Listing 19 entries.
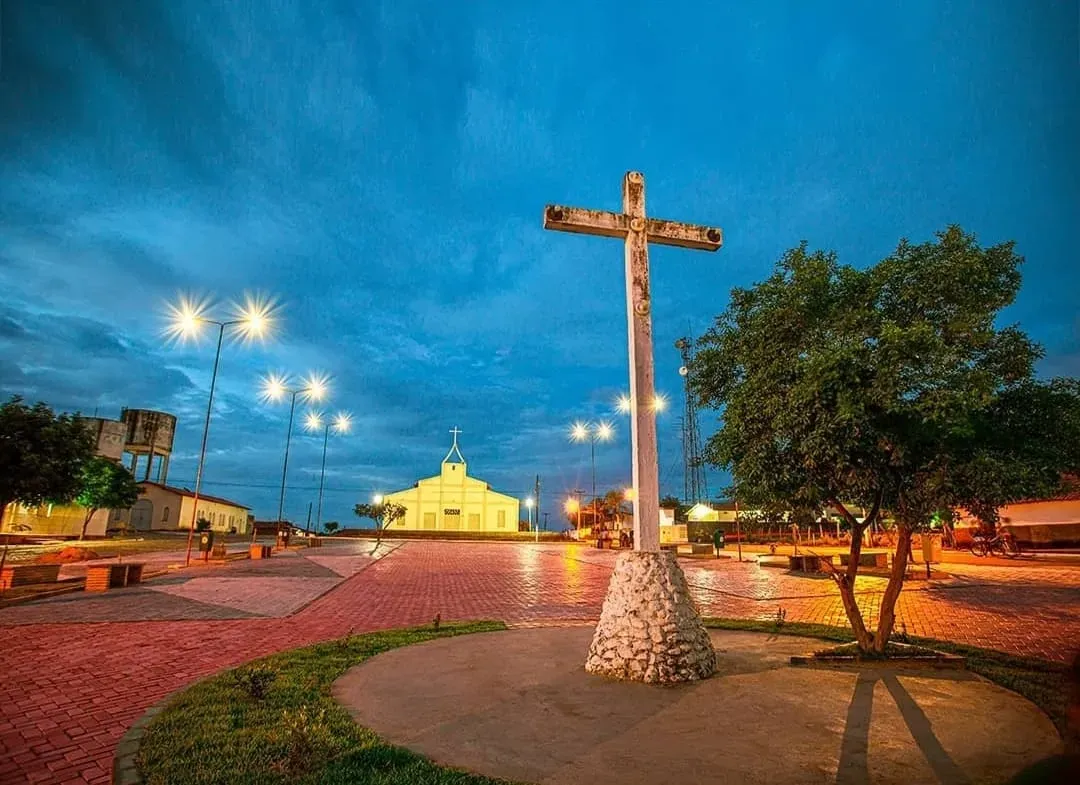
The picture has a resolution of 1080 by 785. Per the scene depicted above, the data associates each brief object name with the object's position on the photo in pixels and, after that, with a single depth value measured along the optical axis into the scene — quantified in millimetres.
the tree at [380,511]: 49312
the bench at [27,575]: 13672
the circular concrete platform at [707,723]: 3918
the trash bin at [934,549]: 20173
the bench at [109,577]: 14695
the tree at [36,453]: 14320
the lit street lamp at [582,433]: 49438
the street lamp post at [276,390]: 33200
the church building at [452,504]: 67750
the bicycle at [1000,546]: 24805
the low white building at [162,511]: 55875
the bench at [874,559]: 21039
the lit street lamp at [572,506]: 71669
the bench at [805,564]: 20781
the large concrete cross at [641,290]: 6707
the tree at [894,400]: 5832
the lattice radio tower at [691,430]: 47969
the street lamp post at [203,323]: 23020
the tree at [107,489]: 39750
